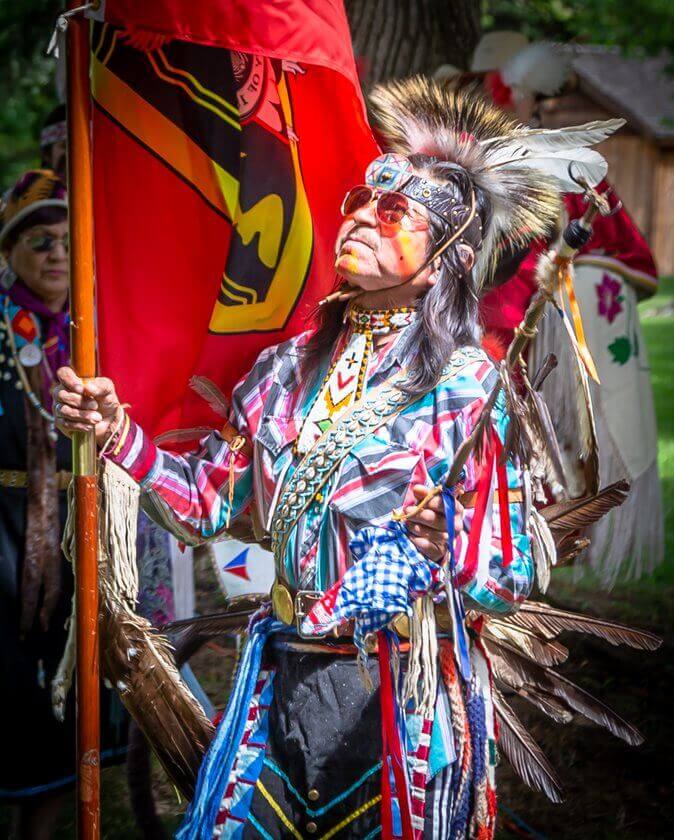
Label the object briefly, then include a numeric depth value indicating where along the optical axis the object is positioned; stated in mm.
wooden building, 29156
